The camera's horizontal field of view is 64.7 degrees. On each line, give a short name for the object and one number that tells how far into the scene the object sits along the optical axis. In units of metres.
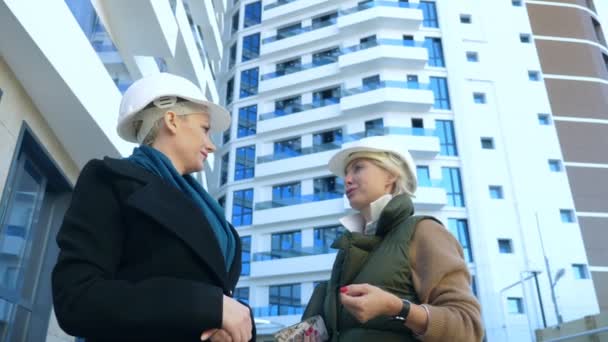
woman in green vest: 1.64
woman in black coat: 1.22
